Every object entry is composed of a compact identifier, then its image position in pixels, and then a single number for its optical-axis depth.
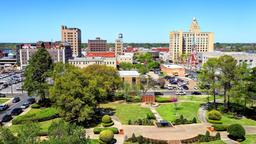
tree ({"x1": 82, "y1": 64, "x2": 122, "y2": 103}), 68.19
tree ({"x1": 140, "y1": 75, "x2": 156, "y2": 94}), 81.77
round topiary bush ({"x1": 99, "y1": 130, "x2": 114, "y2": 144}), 42.47
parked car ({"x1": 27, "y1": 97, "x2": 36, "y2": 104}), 73.43
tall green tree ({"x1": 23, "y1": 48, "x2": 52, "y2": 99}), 66.44
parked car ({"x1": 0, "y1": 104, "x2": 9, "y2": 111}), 66.03
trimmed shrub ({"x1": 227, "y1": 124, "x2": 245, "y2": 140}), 44.34
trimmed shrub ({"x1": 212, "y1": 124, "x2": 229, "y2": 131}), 49.41
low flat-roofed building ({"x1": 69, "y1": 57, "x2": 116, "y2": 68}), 139.75
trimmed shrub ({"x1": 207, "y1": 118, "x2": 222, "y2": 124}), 53.62
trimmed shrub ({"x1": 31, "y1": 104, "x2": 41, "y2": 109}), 67.55
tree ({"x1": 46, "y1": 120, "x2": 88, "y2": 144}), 26.70
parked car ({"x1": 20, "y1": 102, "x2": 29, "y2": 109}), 68.29
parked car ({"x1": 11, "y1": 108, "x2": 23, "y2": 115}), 61.72
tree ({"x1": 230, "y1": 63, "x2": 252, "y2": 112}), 56.72
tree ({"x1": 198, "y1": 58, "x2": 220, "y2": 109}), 61.43
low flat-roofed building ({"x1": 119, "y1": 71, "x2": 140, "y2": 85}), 96.62
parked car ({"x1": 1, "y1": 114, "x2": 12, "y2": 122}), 56.34
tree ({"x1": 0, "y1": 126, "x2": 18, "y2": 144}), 27.16
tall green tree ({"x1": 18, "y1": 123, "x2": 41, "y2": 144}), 26.77
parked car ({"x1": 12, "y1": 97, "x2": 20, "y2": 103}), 75.49
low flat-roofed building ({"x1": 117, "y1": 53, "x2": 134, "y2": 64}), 171.75
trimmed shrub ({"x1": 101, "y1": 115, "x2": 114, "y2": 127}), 52.09
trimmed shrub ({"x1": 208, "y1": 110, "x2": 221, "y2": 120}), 54.31
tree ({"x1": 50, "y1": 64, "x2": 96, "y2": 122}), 51.00
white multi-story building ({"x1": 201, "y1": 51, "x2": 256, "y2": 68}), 137.50
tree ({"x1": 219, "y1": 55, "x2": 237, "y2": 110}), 59.28
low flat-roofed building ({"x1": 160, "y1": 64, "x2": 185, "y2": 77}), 134.00
